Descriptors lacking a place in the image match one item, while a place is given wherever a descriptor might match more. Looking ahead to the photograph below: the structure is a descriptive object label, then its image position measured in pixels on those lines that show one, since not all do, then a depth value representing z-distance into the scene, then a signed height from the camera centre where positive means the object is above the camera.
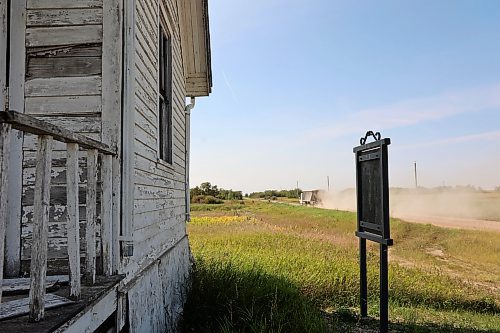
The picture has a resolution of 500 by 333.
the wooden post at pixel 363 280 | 7.26 -1.55
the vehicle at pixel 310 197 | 87.13 -1.45
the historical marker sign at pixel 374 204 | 6.33 -0.23
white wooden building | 2.17 +0.22
